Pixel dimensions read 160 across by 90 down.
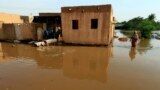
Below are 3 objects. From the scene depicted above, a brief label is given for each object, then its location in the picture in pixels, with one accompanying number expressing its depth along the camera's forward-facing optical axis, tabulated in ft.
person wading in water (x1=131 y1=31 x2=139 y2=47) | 31.85
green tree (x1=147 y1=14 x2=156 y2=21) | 129.51
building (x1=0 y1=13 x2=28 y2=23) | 47.37
